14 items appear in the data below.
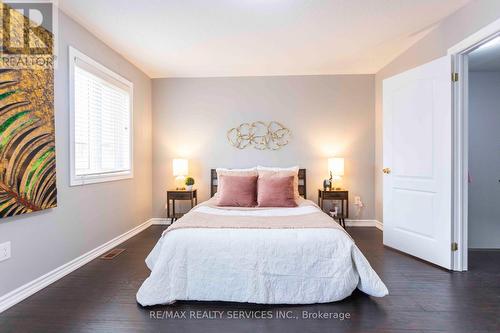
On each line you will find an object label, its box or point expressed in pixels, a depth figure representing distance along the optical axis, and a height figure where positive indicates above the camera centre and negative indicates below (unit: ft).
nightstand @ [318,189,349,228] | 13.00 -1.66
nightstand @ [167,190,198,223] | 13.44 -1.59
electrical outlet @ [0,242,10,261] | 6.34 -2.16
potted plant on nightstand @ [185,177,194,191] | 13.69 -0.98
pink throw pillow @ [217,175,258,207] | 10.84 -1.16
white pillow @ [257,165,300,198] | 11.45 -0.35
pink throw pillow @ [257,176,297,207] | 10.57 -1.16
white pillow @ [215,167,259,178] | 12.01 -0.36
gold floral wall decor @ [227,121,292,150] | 14.37 +1.67
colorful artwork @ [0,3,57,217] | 6.35 +0.69
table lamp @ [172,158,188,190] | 13.76 -0.11
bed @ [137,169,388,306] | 6.56 -2.75
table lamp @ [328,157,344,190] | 13.34 -0.08
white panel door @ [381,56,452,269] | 8.74 +0.12
